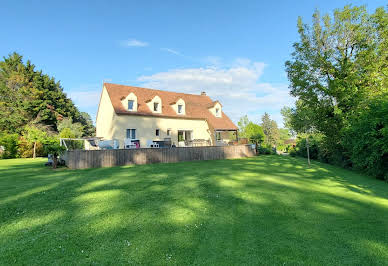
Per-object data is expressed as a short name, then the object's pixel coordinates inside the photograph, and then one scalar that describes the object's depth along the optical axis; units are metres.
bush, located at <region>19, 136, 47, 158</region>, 23.42
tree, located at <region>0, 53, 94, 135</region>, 31.51
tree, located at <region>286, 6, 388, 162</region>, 16.20
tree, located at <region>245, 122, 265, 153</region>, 27.35
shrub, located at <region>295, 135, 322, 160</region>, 21.92
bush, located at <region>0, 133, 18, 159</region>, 22.38
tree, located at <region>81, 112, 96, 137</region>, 44.08
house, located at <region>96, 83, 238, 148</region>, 22.12
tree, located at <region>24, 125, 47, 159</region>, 20.87
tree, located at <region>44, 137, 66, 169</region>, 11.91
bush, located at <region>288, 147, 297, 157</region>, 28.23
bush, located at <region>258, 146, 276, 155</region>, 25.78
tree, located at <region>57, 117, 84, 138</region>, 32.21
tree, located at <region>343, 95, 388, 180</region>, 11.08
